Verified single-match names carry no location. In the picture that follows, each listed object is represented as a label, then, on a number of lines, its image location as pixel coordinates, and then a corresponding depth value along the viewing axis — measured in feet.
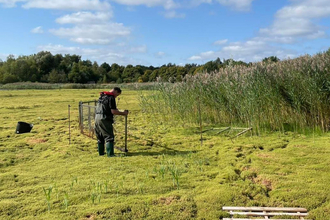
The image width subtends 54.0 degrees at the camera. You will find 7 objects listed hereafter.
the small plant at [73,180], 13.86
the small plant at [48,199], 11.73
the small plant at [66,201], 11.82
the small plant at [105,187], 13.20
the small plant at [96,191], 12.40
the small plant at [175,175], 13.72
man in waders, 19.17
